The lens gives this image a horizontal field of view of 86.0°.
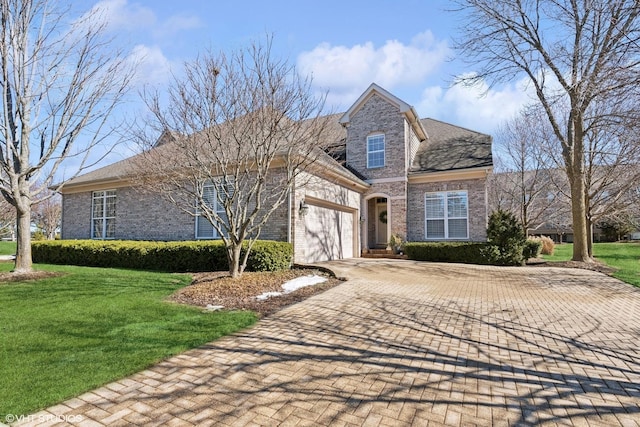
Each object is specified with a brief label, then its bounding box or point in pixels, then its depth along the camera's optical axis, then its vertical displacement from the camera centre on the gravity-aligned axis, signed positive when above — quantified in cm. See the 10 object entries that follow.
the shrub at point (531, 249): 1445 -93
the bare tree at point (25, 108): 936 +345
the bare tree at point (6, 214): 2123 +97
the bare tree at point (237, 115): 848 +286
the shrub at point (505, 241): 1355 -51
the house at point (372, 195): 1493 +160
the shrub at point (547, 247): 2177 -120
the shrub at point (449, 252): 1405 -100
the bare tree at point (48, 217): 3453 +112
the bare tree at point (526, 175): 2192 +384
